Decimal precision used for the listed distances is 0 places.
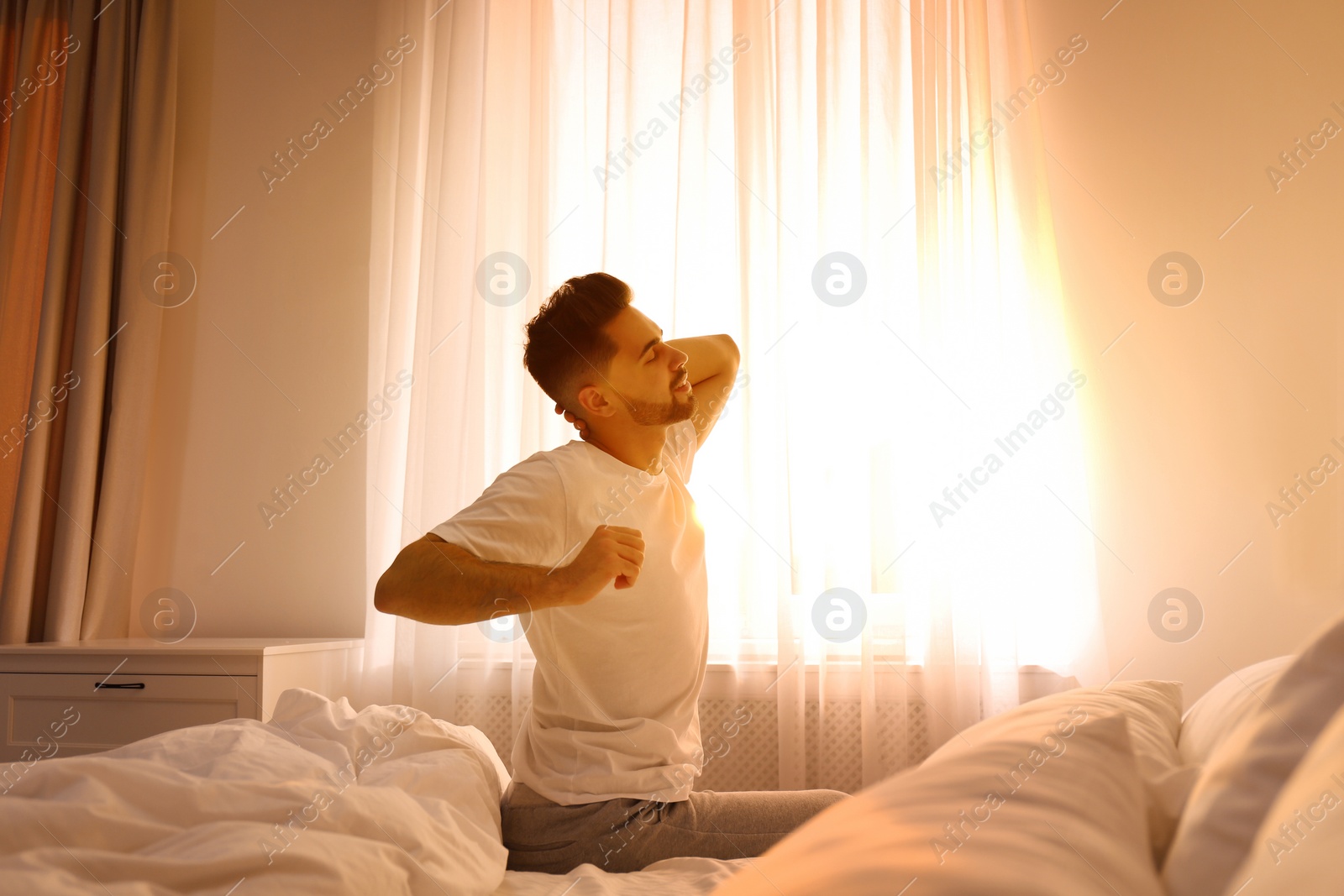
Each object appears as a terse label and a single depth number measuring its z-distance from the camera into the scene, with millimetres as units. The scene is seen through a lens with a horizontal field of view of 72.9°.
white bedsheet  1136
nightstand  2463
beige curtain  2980
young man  1271
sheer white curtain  2676
